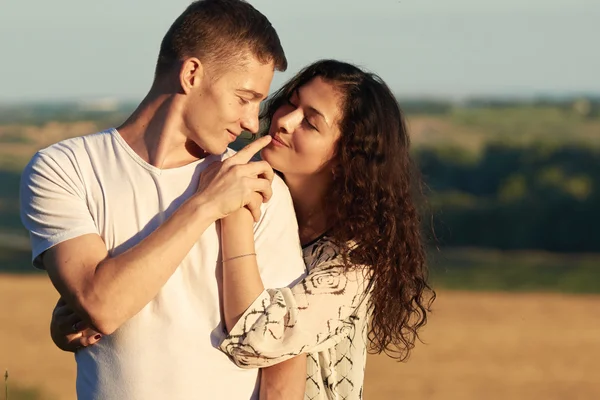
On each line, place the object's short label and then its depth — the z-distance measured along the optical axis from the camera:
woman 3.84
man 3.24
